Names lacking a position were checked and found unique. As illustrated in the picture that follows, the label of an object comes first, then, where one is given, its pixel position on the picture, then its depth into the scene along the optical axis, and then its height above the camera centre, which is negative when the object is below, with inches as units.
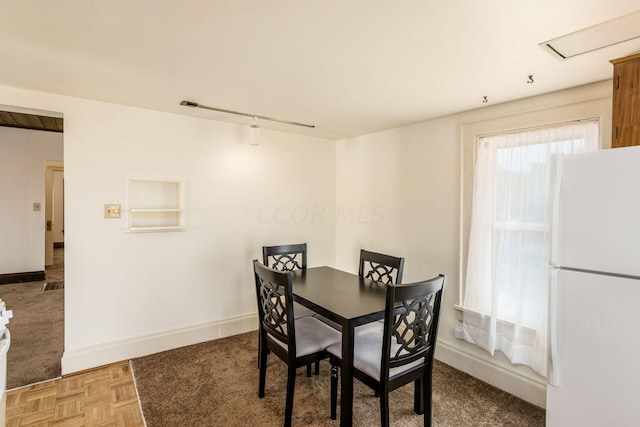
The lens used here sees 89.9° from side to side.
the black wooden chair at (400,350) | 66.4 -32.4
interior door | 236.5 +1.6
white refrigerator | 50.5 -12.9
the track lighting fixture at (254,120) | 106.0 +34.2
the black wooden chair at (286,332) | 76.3 -33.0
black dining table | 69.9 -23.2
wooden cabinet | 61.6 +22.2
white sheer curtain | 86.3 -8.3
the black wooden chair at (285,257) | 117.0 -17.9
